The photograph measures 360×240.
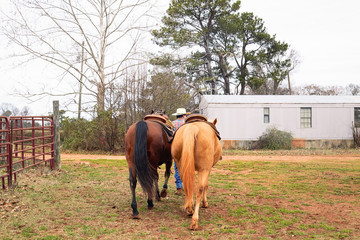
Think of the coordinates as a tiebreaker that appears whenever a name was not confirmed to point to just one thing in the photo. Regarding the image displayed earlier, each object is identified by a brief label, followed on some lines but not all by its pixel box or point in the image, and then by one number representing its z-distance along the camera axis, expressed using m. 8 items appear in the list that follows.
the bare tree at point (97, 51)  17.26
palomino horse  4.81
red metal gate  6.78
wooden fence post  9.74
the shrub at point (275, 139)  18.70
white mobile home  19.05
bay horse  5.21
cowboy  6.98
